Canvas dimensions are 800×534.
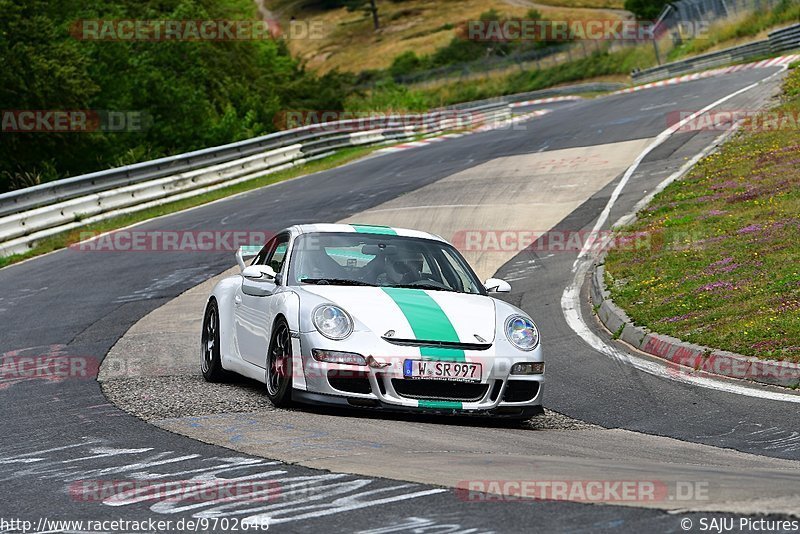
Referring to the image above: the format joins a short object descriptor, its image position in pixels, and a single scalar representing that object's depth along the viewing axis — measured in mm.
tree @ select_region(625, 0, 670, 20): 94000
